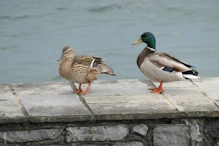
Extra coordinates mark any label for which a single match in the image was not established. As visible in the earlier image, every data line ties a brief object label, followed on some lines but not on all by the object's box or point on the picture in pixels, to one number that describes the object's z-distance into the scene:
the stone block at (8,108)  12.64
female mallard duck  14.12
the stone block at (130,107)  12.96
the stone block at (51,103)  12.78
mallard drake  14.23
